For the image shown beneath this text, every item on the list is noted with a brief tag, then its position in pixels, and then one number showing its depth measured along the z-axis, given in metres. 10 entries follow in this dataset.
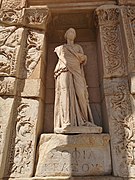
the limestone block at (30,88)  2.96
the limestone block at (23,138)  2.52
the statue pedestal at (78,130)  2.73
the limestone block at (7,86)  2.90
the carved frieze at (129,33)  3.08
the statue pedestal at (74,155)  2.54
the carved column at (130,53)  2.58
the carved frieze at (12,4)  3.62
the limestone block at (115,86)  2.98
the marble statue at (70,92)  2.90
